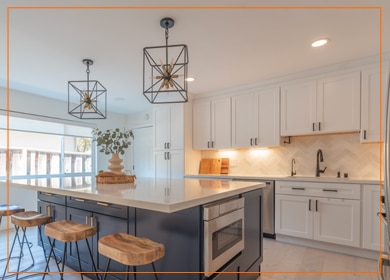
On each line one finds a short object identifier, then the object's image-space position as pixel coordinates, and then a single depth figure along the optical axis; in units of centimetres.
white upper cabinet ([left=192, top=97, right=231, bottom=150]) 414
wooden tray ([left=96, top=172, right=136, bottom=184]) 231
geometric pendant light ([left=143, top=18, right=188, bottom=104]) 197
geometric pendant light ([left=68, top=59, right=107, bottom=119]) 266
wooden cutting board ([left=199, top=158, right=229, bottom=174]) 430
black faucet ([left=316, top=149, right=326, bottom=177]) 339
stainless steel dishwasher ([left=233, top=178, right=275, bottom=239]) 334
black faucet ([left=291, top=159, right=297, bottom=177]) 363
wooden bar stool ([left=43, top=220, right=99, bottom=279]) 169
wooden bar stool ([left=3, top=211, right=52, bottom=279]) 211
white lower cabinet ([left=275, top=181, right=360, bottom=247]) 279
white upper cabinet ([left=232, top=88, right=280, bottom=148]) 361
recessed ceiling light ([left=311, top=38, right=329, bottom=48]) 239
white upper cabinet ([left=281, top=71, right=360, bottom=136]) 299
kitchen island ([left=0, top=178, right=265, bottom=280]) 147
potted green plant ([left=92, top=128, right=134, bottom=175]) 250
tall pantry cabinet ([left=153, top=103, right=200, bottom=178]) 436
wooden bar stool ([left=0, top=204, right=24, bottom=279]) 250
